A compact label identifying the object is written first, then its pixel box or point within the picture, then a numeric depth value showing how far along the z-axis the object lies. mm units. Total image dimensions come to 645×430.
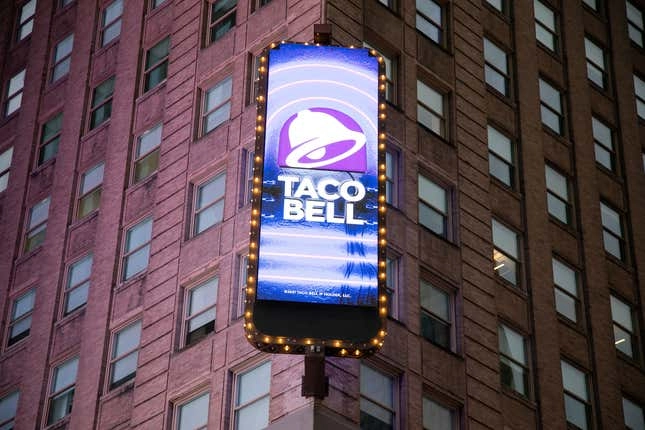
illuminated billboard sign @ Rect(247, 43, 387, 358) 38156
